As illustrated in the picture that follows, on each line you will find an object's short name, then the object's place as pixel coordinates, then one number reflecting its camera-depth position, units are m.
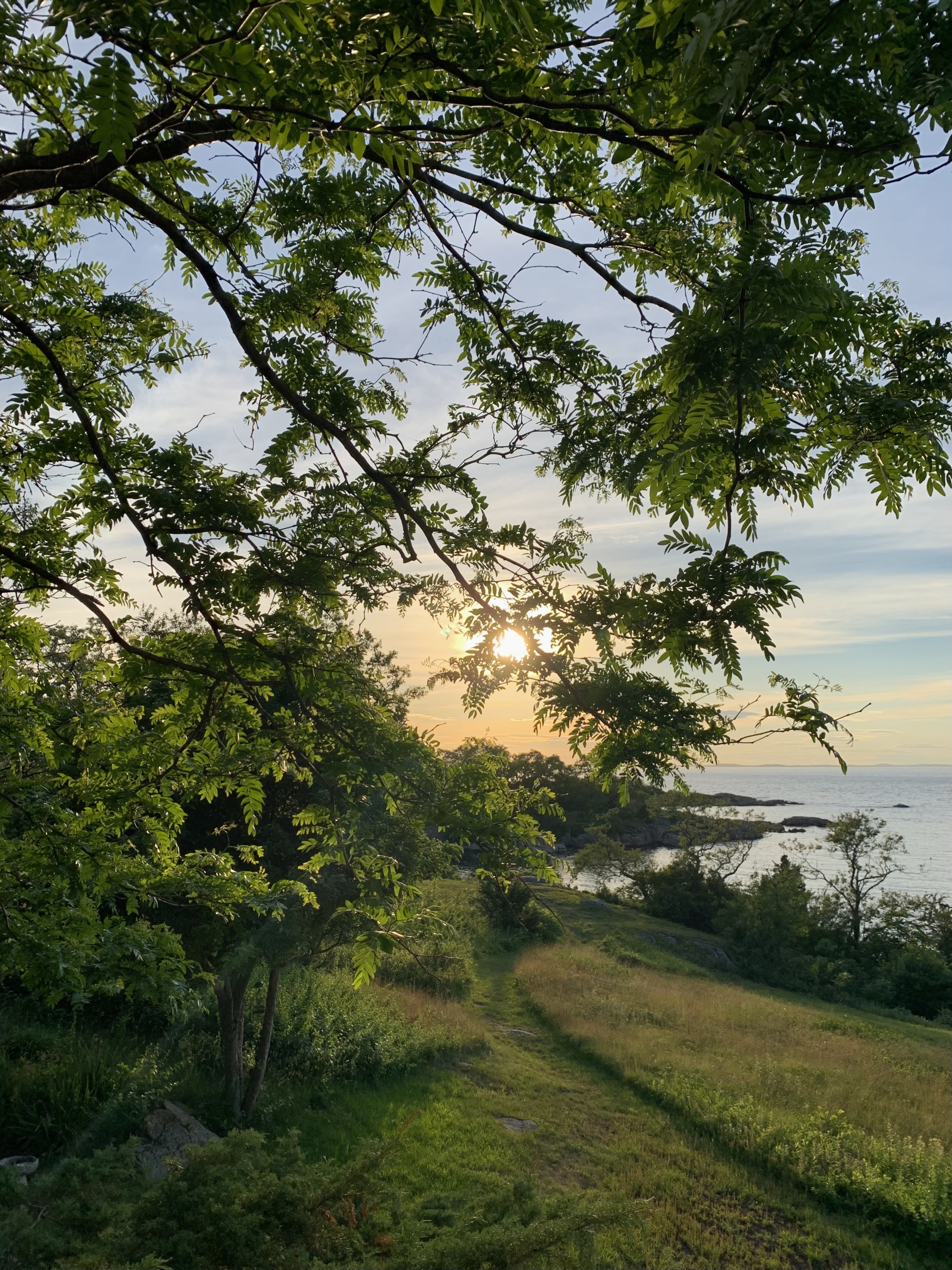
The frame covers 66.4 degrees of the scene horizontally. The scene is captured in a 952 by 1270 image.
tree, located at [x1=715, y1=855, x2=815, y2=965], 32.72
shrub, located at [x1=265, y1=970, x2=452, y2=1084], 13.50
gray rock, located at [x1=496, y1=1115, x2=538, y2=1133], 12.30
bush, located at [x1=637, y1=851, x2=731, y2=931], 38.81
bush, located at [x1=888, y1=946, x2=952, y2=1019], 30.48
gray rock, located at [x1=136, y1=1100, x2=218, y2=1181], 8.87
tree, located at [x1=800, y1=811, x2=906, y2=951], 35.62
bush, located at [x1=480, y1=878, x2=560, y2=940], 25.48
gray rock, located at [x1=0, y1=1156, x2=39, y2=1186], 8.17
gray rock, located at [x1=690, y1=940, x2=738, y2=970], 32.50
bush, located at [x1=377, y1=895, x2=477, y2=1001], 19.36
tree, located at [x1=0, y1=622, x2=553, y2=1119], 4.52
